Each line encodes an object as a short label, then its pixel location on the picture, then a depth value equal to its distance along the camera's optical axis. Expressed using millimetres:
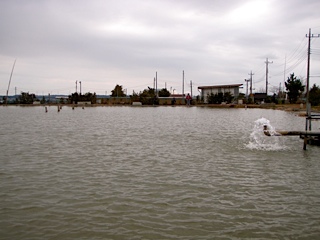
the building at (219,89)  91812
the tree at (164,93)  113938
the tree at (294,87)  70000
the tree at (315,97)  54575
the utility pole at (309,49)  41797
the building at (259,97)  96656
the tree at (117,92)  114488
